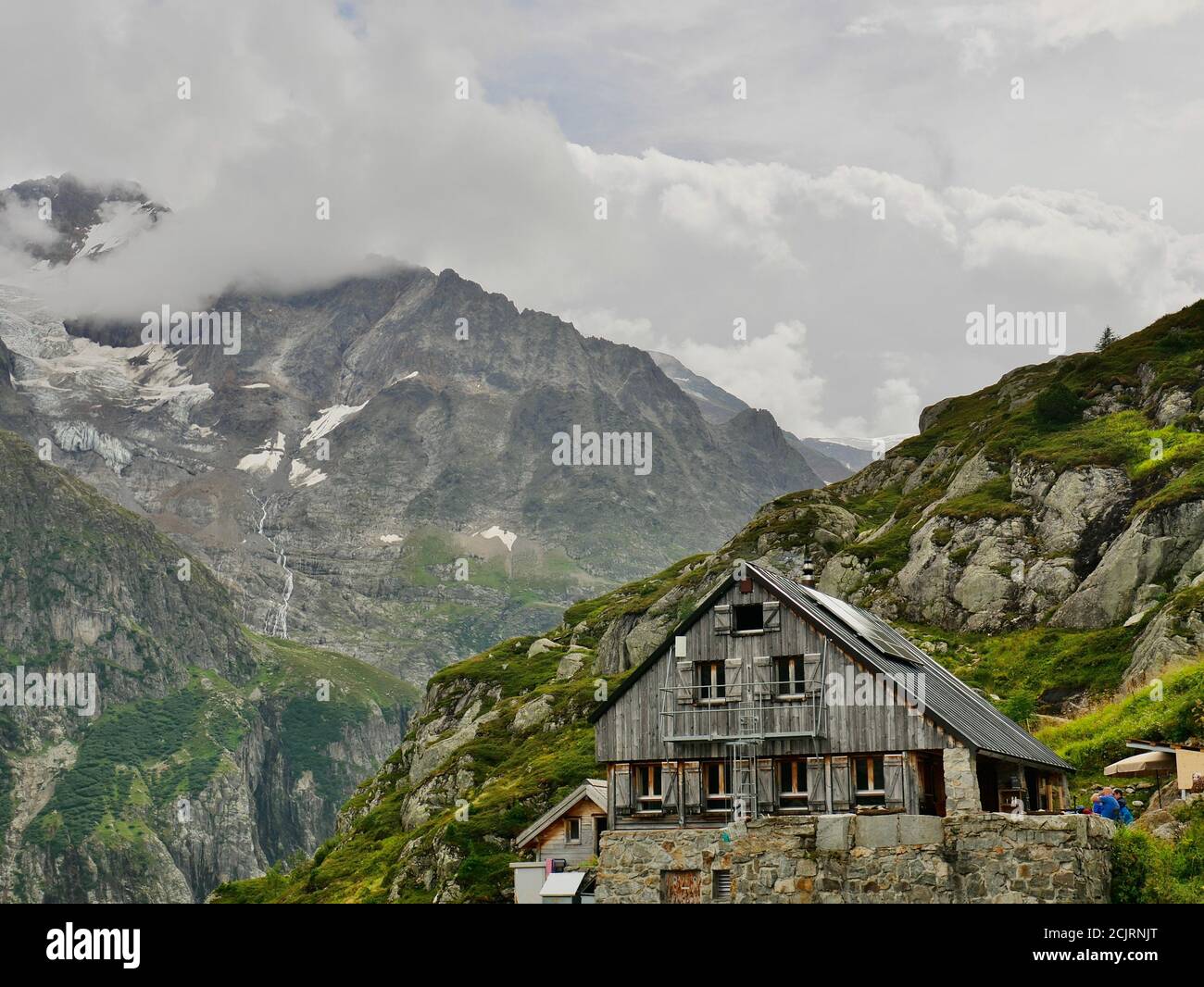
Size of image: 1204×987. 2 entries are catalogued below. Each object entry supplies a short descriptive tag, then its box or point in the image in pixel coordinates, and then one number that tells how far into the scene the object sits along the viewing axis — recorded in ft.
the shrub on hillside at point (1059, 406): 360.89
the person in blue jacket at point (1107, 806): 138.92
